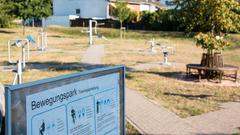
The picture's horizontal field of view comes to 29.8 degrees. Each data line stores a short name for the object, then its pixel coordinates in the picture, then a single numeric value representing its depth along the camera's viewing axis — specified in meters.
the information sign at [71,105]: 3.28
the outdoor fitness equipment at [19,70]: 6.67
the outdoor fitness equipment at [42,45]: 25.19
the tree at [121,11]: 48.81
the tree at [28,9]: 39.97
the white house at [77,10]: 63.84
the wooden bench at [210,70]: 13.58
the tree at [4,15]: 41.19
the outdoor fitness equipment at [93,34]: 30.23
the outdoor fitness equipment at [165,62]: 17.92
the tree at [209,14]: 13.61
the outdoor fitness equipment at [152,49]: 24.87
